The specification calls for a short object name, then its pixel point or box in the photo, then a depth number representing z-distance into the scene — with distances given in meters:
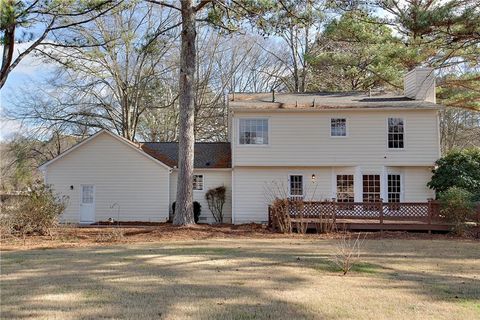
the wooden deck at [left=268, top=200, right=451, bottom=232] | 16.17
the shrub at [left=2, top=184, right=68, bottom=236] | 13.84
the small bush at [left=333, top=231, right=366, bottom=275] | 8.33
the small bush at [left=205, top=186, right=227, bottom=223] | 21.48
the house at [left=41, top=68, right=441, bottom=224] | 20.36
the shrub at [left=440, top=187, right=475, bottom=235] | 15.22
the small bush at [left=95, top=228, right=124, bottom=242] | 13.32
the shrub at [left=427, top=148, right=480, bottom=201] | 18.28
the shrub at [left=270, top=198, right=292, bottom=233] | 15.92
